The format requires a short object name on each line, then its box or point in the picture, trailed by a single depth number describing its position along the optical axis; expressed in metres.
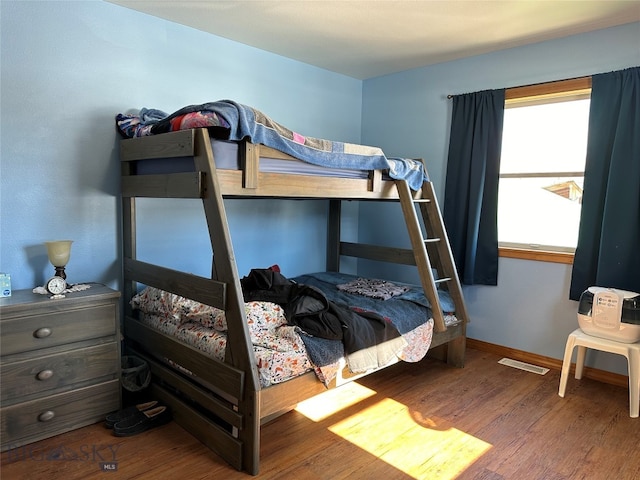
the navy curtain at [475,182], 3.47
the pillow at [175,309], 2.36
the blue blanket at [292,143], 2.04
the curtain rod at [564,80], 3.04
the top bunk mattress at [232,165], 2.08
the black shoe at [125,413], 2.31
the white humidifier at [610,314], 2.64
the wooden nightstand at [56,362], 2.09
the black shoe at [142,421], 2.24
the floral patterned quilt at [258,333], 2.07
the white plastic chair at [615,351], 2.58
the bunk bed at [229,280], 1.99
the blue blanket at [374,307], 2.22
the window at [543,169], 3.20
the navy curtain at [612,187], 2.83
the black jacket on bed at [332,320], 2.33
